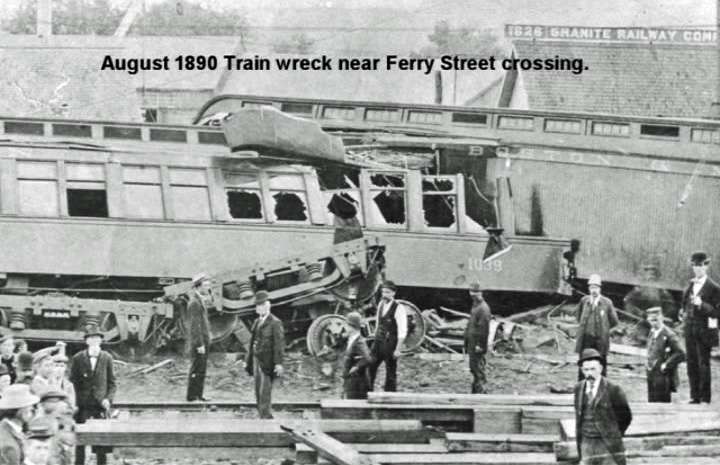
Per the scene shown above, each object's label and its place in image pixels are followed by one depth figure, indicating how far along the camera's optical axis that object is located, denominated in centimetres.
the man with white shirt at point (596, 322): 1697
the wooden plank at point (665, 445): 1309
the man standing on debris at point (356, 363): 1692
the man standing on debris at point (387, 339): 1748
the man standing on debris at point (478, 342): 1750
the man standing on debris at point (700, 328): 1617
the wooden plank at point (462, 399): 1537
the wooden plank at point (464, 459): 1286
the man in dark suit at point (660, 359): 1625
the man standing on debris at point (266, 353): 1681
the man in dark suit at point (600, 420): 1257
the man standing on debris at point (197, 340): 1753
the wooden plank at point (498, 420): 1498
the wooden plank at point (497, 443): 1392
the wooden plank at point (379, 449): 1322
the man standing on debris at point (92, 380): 1563
